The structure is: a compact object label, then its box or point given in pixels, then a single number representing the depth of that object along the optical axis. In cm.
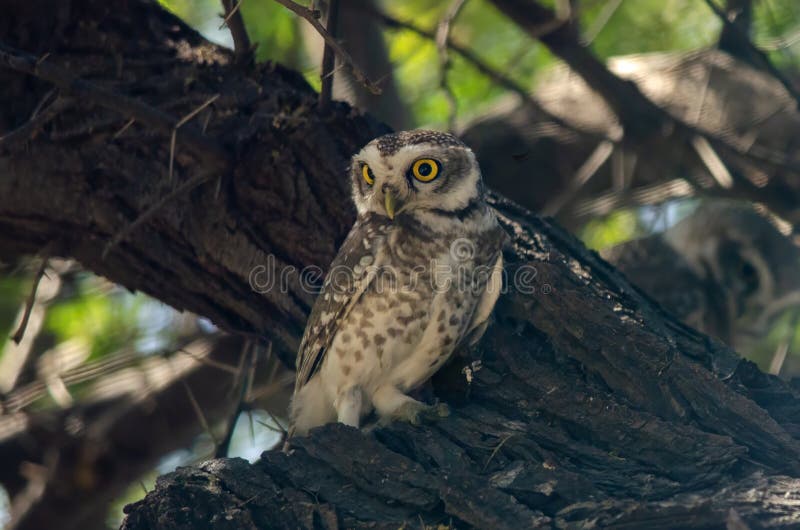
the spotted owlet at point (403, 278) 701
